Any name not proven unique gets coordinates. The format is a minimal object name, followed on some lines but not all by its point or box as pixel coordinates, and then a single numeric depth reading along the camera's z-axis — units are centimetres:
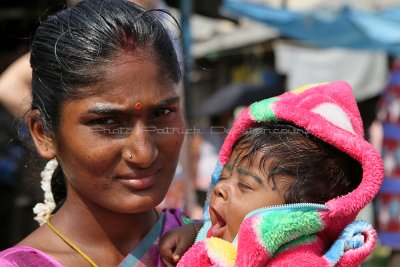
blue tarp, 529
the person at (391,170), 262
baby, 115
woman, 119
